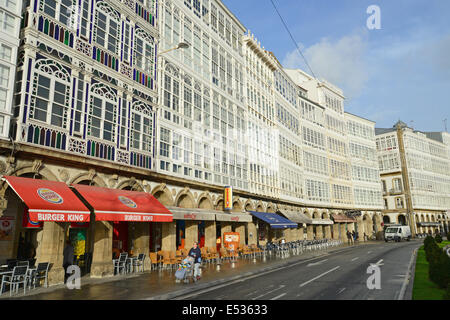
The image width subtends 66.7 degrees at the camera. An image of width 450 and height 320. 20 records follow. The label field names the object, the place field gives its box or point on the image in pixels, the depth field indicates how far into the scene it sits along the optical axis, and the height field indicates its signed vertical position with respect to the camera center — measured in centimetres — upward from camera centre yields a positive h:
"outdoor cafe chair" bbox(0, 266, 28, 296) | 1118 -139
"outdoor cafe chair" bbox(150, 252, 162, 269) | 1810 -141
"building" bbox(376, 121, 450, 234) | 6806 +912
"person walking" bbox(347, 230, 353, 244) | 4937 -157
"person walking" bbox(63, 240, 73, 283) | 1434 -85
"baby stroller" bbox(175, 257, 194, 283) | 1378 -159
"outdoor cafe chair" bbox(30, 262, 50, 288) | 1225 -138
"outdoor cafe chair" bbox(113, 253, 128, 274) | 1630 -143
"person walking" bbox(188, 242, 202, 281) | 1448 -115
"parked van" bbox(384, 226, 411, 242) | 4819 -118
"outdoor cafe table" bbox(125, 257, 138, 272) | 1686 -141
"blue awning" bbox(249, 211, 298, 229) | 2978 +76
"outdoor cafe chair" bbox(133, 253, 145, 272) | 1751 -151
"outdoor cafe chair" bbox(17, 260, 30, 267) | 1232 -100
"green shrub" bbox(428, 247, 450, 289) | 1094 -151
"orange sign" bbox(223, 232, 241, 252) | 2411 -73
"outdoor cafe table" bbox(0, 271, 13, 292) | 1108 -123
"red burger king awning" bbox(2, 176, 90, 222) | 1159 +123
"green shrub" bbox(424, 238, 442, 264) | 1281 -115
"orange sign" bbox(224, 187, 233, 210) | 2630 +240
